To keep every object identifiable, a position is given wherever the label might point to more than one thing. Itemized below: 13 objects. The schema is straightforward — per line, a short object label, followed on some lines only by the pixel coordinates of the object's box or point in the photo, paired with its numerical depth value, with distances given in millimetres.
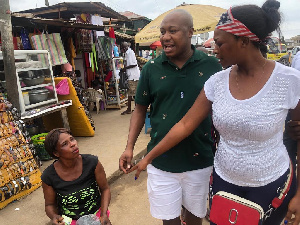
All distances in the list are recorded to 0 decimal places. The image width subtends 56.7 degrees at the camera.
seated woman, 2133
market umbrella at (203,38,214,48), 16328
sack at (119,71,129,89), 8797
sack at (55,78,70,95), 5434
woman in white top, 1317
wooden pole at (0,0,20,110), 4020
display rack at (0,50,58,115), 4670
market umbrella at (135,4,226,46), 6139
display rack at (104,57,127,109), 8641
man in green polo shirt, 1837
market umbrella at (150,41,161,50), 10902
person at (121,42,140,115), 7832
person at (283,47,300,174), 1912
